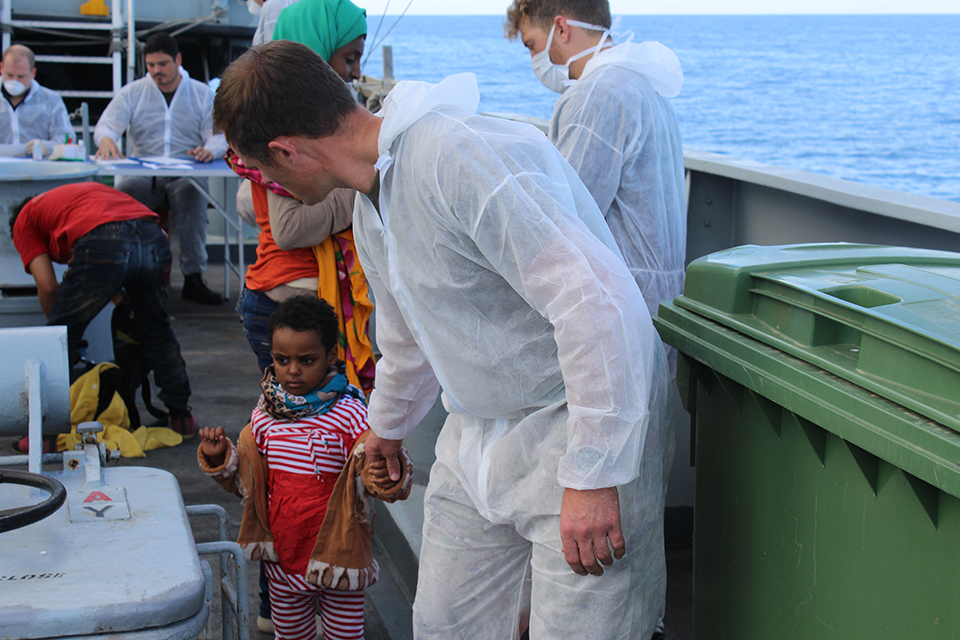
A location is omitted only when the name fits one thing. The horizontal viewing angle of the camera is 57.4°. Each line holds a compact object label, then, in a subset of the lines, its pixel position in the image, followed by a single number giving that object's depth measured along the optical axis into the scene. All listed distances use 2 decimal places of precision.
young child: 2.23
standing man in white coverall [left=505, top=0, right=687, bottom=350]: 2.41
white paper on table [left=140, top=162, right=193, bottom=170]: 6.18
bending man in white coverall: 1.37
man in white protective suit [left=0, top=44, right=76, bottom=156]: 6.97
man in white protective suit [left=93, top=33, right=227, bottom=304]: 6.71
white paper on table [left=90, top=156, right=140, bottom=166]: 6.15
